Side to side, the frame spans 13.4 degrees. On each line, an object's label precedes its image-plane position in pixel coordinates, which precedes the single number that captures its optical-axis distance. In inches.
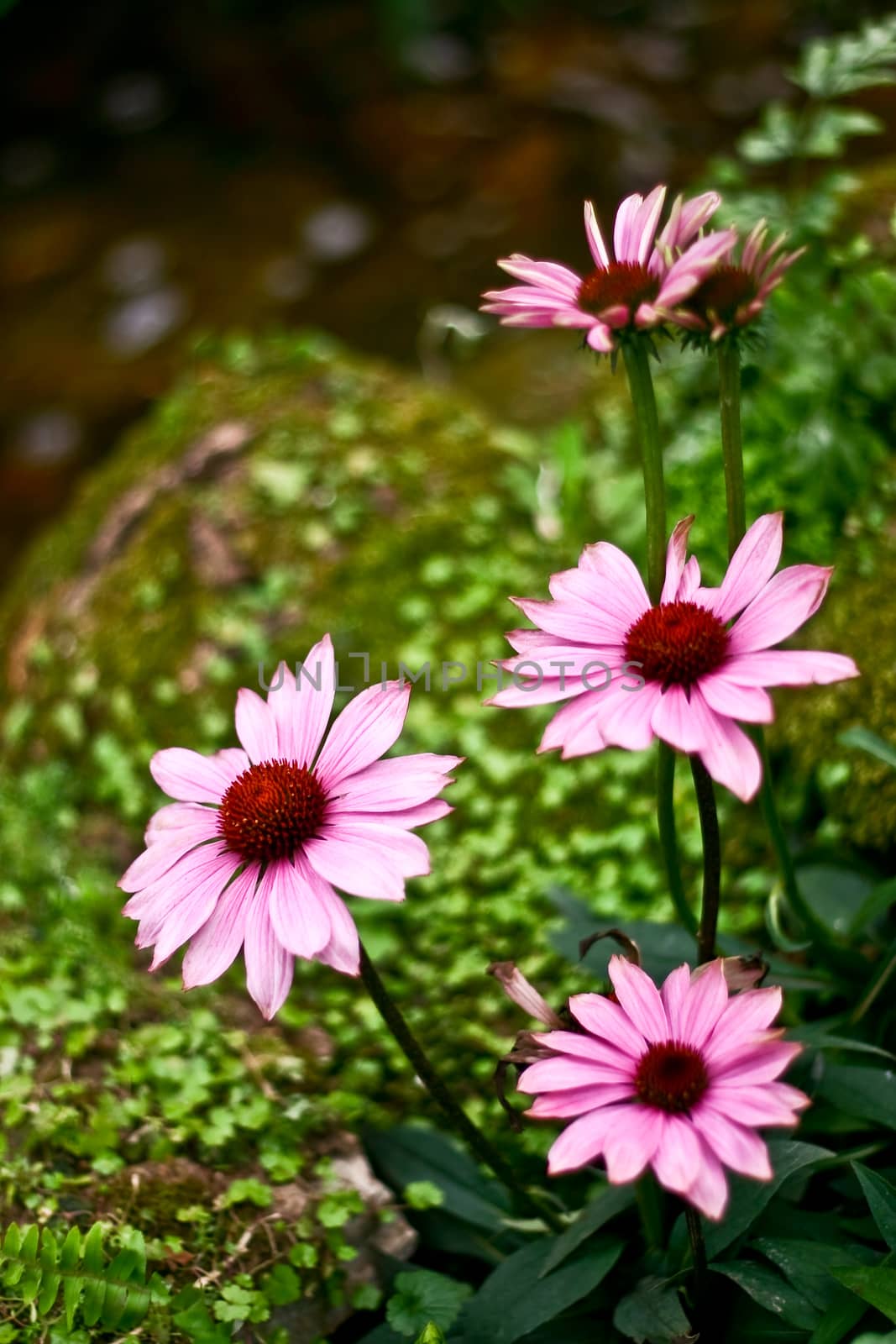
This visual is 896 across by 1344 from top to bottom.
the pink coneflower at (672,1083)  38.2
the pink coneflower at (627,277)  39.9
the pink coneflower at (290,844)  39.4
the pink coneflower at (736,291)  40.6
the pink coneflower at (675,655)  39.0
